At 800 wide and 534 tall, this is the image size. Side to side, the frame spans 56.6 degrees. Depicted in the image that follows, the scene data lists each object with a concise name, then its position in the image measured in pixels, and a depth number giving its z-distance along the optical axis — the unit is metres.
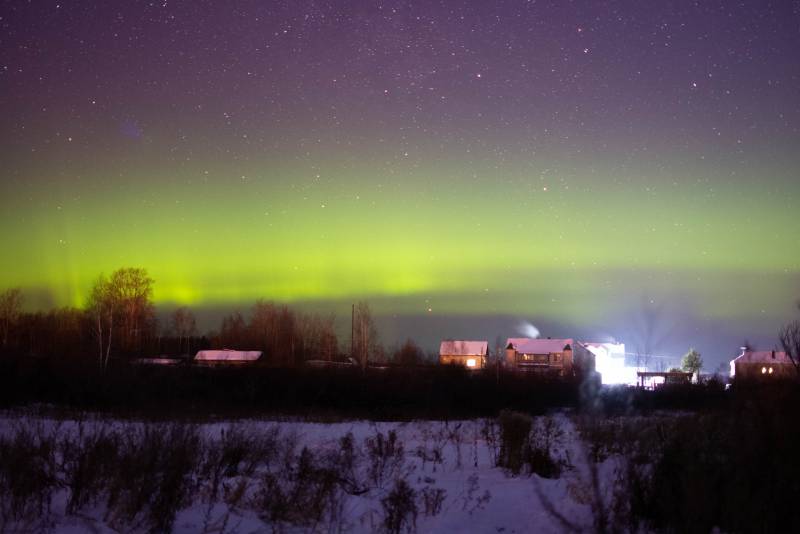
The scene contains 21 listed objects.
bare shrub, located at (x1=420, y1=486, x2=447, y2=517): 10.16
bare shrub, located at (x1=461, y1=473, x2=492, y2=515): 10.53
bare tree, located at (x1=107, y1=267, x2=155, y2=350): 79.56
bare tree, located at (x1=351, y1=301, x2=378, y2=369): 73.50
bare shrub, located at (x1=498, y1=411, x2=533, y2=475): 14.01
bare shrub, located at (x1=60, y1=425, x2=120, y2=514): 9.51
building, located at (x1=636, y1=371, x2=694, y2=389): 49.26
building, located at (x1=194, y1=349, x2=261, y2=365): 71.81
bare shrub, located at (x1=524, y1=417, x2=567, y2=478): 13.62
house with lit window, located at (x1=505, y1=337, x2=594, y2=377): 84.00
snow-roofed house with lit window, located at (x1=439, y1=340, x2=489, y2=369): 88.12
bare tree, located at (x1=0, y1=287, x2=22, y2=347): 79.22
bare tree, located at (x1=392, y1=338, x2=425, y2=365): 65.44
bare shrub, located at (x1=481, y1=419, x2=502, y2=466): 15.47
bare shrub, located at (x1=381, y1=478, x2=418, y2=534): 9.07
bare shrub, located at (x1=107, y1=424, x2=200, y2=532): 8.82
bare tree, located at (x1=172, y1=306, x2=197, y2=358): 93.10
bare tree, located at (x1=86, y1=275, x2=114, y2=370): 70.94
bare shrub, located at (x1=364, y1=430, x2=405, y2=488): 12.56
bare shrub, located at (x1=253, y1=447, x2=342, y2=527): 9.41
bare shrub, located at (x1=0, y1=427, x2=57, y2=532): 8.77
